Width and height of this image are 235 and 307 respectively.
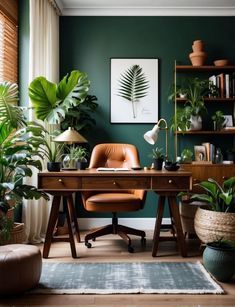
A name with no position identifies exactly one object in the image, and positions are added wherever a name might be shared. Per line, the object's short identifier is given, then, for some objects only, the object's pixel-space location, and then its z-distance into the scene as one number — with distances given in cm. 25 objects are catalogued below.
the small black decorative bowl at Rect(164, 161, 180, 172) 301
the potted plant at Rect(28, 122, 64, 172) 294
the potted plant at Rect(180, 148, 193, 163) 380
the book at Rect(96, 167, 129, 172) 299
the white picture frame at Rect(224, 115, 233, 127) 410
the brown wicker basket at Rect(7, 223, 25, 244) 280
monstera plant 320
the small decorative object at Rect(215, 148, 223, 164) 389
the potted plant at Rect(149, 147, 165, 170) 311
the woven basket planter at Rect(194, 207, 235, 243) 271
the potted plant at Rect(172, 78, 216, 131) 383
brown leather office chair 314
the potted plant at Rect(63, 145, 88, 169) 311
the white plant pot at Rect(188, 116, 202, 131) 389
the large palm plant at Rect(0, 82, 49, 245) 259
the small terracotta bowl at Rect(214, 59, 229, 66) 396
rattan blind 325
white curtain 342
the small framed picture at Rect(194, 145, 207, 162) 395
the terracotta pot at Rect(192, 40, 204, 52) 394
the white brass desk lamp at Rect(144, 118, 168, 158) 304
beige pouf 204
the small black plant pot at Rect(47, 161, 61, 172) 294
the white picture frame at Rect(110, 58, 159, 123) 418
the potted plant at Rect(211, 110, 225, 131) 394
